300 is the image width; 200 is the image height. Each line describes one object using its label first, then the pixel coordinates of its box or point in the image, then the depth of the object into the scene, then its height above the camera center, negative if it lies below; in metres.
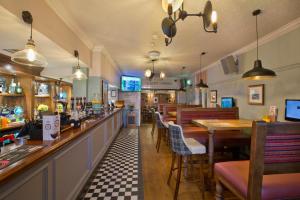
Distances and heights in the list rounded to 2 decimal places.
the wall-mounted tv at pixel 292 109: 3.03 -0.14
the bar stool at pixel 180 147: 2.36 -0.66
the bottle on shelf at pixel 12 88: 3.85 +0.27
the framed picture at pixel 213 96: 6.61 +0.21
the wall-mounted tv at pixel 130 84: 8.89 +0.88
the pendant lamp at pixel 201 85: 5.48 +0.52
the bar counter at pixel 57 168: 1.17 -0.64
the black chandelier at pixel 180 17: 1.82 +0.96
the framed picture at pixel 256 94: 4.00 +0.18
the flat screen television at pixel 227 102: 5.31 -0.02
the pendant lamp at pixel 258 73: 2.59 +0.44
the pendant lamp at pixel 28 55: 1.89 +0.51
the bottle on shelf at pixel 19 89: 3.93 +0.25
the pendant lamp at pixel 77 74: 3.49 +0.53
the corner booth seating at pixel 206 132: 3.49 -0.59
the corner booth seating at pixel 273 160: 1.19 -0.43
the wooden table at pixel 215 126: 2.44 -0.37
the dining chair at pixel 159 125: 4.79 -0.70
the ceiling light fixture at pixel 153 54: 4.86 +1.37
